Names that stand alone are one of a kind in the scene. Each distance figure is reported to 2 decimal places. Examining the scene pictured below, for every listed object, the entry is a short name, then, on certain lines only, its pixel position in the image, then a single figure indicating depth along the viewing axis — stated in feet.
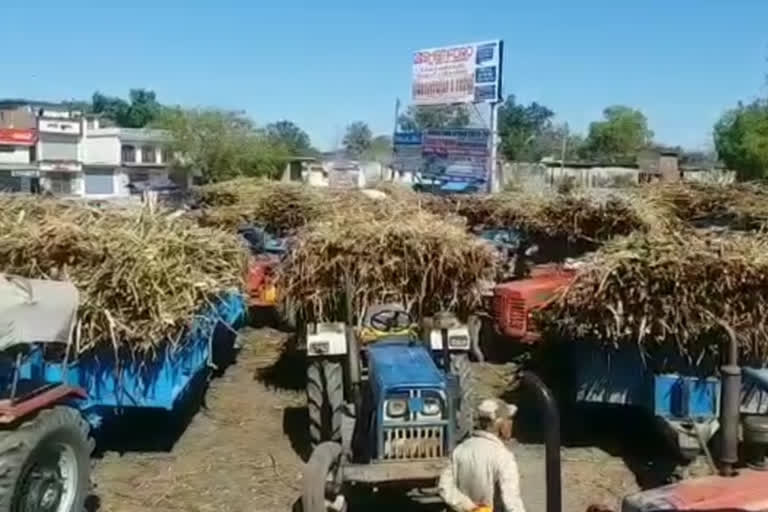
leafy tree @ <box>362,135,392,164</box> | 263.16
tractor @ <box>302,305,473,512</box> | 20.30
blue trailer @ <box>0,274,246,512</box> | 18.71
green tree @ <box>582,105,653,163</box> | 309.63
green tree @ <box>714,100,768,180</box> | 181.27
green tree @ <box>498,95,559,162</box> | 296.92
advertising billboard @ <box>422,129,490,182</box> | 141.08
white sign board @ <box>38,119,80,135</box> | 224.94
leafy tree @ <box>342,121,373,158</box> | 332.25
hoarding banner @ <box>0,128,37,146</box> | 216.54
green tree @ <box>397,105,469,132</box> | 221.25
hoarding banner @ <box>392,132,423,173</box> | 157.17
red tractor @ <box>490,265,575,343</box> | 38.22
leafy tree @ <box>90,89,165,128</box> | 392.06
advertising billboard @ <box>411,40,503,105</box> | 140.26
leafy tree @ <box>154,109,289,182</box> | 232.73
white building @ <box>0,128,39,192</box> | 215.72
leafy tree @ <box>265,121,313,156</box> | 263.90
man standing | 16.87
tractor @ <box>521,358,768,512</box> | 12.71
